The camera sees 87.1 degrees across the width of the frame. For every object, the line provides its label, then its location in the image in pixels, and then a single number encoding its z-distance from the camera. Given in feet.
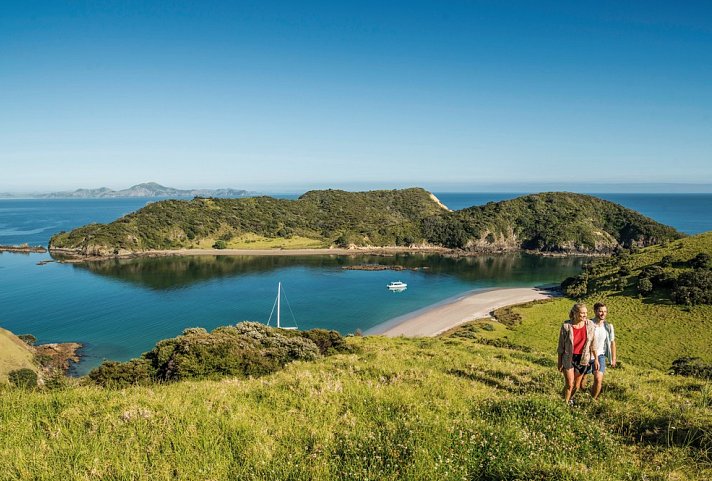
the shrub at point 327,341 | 93.76
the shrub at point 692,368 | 88.73
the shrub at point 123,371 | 75.66
